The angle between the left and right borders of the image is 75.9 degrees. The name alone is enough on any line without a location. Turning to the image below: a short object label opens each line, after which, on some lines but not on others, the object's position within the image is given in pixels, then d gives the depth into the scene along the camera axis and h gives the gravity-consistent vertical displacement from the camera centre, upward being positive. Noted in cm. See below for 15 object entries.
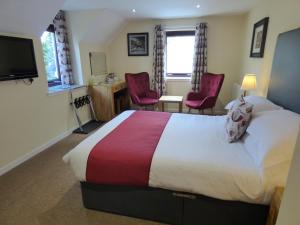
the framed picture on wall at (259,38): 282 +33
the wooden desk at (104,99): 411 -82
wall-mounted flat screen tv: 229 +2
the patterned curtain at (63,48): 355 +23
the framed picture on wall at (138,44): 473 +39
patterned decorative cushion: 176 -56
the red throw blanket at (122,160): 154 -79
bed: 136 -89
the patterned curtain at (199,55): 432 +11
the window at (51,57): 348 +7
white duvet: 135 -78
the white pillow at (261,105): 192 -45
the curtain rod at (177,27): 444 +74
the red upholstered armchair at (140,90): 419 -66
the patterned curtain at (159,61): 454 -2
